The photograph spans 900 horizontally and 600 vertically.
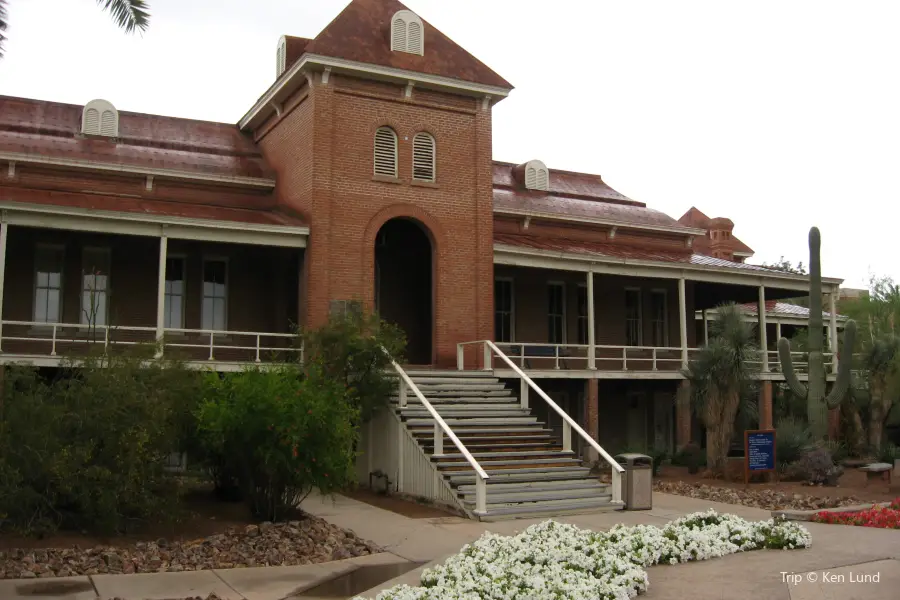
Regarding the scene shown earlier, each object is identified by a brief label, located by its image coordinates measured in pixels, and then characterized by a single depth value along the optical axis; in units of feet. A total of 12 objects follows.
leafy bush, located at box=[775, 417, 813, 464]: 74.18
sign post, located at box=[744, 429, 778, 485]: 65.98
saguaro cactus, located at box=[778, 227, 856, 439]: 78.18
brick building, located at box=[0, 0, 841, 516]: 69.92
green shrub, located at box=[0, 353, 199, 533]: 38.47
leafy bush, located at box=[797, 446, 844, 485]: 69.31
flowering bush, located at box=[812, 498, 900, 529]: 44.62
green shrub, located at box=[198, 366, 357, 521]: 43.47
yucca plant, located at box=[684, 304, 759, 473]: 73.00
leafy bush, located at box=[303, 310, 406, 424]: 60.03
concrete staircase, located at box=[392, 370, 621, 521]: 51.88
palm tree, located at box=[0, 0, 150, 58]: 36.32
